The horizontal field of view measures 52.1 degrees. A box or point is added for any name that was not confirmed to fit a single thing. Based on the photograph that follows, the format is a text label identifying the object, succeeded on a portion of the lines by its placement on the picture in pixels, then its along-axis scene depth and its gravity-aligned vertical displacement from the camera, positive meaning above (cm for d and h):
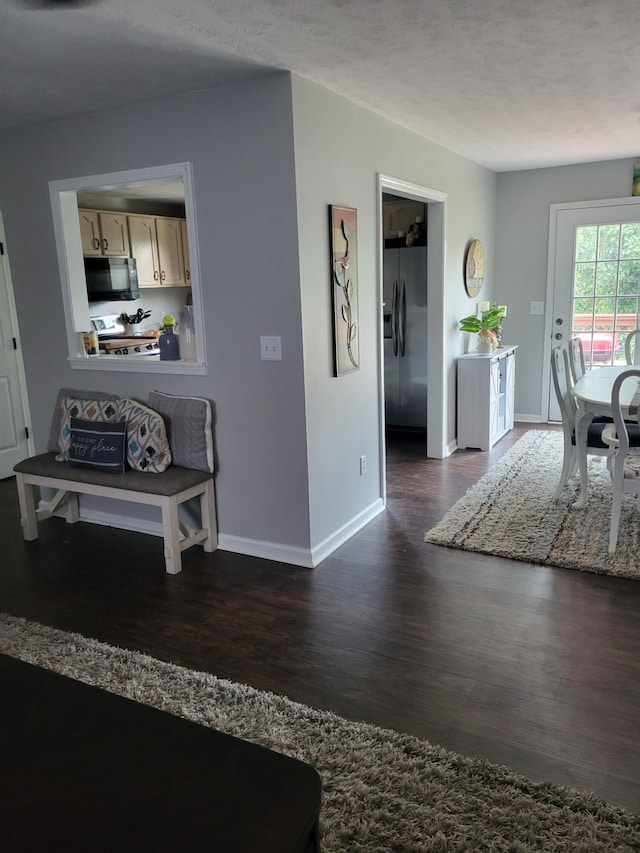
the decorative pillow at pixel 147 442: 354 -77
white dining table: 353 -64
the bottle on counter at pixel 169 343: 373 -26
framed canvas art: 340 +2
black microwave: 594 +19
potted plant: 554 -34
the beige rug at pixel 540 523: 340 -138
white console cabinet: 543 -93
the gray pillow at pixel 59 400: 396 -59
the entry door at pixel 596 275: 597 +5
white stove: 582 -38
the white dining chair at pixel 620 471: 325 -98
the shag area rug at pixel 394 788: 171 -141
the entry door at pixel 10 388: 521 -67
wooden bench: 334 -100
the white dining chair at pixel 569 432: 399 -92
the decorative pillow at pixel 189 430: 353 -71
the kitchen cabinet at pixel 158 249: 664 +50
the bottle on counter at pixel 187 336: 361 -22
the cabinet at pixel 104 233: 597 +62
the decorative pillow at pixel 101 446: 356 -79
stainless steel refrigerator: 564 -40
